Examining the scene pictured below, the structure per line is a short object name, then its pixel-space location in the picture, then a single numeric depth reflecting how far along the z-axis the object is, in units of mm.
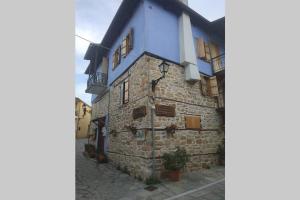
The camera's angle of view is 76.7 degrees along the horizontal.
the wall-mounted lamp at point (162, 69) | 6543
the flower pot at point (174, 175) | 6075
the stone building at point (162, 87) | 6754
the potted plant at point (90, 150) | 11397
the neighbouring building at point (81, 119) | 24641
